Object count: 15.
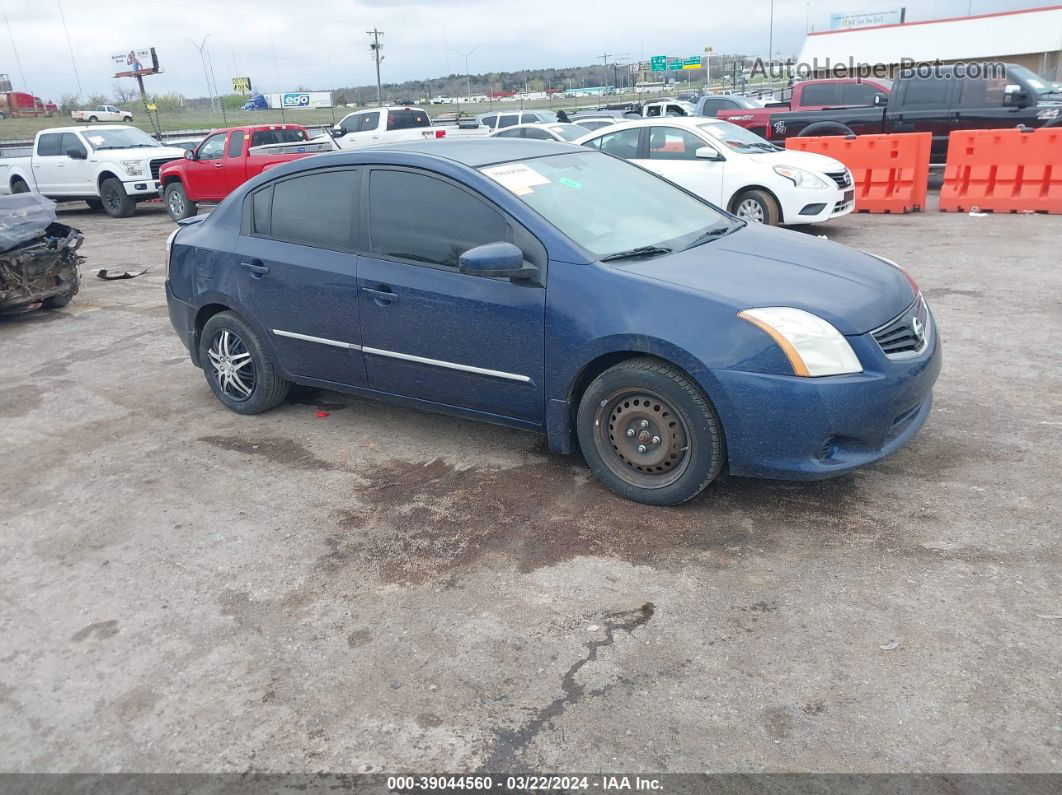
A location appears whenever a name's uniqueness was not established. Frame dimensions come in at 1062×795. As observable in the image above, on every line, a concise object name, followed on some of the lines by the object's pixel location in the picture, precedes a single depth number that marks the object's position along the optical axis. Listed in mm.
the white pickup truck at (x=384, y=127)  19578
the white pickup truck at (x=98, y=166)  17547
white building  34406
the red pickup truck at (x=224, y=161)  15375
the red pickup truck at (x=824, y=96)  16797
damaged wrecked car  8531
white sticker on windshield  4398
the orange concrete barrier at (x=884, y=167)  12648
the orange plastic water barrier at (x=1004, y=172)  11609
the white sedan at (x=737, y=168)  10664
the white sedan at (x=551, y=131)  15992
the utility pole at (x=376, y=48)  55188
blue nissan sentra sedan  3729
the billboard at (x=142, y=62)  82938
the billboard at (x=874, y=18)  67938
